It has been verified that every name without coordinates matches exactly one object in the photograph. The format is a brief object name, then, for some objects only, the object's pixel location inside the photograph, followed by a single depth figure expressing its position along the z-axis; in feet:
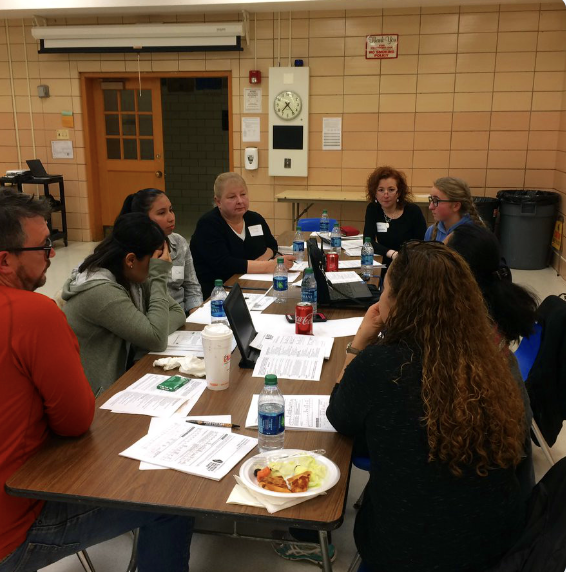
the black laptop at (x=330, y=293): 9.20
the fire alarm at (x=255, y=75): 22.61
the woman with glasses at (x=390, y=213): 14.64
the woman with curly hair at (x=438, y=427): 4.13
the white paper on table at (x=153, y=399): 5.68
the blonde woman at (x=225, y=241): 11.88
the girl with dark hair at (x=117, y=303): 6.84
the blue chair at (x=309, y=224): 17.66
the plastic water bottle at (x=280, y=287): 9.51
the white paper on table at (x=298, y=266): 12.02
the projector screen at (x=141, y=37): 21.91
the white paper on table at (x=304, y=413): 5.35
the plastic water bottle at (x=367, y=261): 11.66
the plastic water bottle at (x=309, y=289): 8.72
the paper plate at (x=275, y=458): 4.25
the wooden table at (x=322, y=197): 21.31
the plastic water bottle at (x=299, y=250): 13.15
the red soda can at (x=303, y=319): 7.75
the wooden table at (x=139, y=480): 4.17
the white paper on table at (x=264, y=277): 11.32
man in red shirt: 4.65
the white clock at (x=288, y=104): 22.62
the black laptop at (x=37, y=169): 24.07
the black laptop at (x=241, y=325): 6.69
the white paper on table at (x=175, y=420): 5.31
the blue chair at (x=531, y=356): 8.13
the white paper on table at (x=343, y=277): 10.73
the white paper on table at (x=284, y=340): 7.34
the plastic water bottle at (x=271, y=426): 4.85
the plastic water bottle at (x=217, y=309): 8.19
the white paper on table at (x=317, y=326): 8.00
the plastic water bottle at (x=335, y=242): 14.34
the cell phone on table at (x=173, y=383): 6.13
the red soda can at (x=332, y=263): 11.80
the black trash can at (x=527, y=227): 20.79
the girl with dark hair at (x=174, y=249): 10.48
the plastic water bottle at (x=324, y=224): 16.39
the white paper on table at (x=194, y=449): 4.70
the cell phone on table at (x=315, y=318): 8.45
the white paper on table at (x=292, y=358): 6.58
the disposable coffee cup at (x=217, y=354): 6.04
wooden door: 24.66
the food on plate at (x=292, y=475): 4.33
